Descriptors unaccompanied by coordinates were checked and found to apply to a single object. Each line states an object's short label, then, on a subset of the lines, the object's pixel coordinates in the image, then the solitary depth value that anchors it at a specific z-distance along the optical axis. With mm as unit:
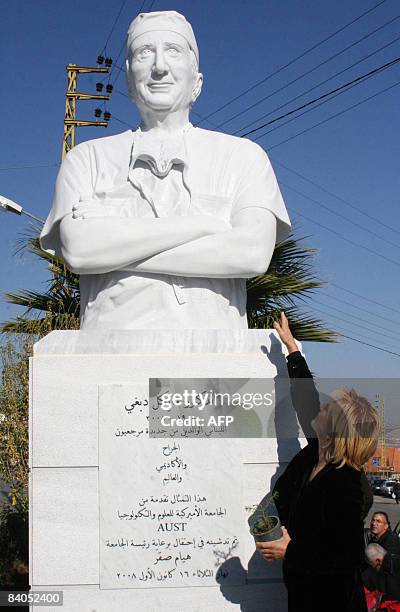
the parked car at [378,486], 23375
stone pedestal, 3990
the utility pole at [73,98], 14562
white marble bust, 4285
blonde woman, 3275
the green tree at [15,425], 9031
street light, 10000
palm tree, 8883
